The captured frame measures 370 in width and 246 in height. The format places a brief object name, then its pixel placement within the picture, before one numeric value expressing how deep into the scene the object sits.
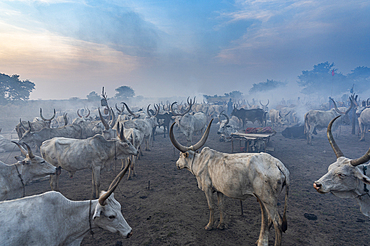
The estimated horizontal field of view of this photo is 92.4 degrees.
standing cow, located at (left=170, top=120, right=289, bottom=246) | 3.58
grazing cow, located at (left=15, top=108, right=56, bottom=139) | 12.35
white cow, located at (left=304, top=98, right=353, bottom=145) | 13.30
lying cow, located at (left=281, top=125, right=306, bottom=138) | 15.54
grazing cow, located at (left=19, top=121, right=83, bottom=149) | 9.52
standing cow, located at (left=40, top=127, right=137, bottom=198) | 5.87
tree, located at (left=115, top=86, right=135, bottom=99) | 66.50
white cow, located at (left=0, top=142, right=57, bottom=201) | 4.18
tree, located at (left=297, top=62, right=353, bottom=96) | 60.78
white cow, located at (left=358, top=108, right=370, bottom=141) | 13.50
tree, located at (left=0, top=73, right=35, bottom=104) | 31.70
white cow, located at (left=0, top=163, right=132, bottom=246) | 2.34
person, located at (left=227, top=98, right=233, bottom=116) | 32.73
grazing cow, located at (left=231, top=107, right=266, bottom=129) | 19.91
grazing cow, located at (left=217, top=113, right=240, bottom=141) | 13.31
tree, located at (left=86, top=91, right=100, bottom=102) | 57.28
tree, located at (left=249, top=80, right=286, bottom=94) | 80.81
